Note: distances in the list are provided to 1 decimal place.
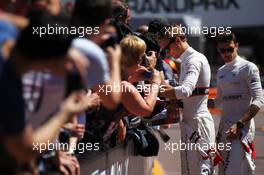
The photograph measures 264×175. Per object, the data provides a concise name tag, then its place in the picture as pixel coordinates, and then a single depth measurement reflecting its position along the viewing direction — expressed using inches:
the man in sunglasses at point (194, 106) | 586.9
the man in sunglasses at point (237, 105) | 582.6
